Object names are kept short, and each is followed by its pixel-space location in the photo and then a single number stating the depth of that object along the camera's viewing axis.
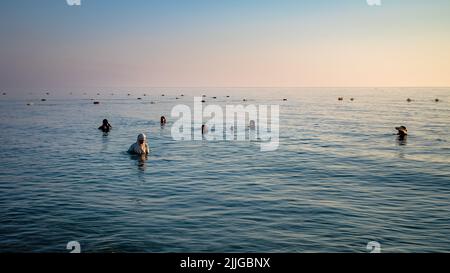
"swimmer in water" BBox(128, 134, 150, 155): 30.28
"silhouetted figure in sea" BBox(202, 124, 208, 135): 45.98
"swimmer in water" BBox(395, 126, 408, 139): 41.31
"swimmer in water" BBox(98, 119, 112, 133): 47.09
